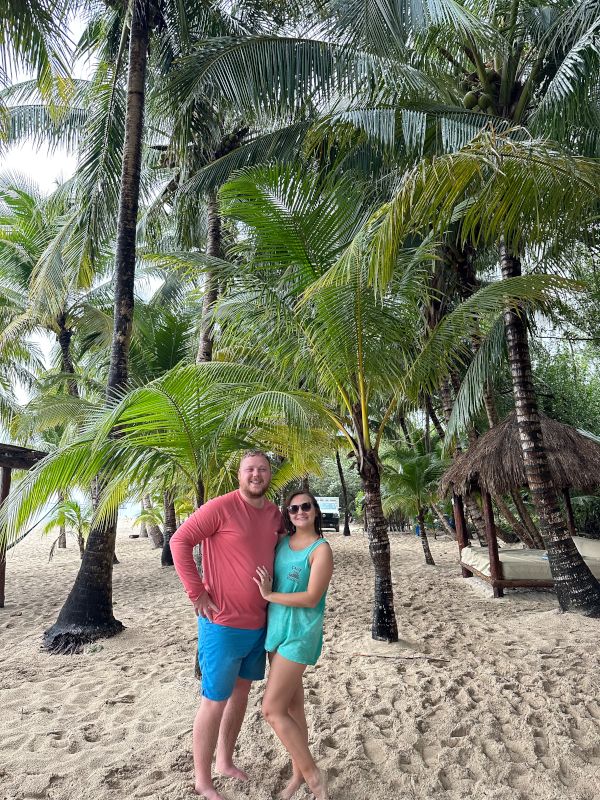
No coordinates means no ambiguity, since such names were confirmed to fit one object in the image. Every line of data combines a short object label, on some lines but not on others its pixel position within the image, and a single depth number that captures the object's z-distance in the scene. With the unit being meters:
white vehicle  20.34
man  2.52
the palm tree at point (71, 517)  9.67
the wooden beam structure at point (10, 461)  7.76
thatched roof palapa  7.44
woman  2.43
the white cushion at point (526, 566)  7.66
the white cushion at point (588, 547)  8.39
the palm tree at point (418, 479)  11.53
